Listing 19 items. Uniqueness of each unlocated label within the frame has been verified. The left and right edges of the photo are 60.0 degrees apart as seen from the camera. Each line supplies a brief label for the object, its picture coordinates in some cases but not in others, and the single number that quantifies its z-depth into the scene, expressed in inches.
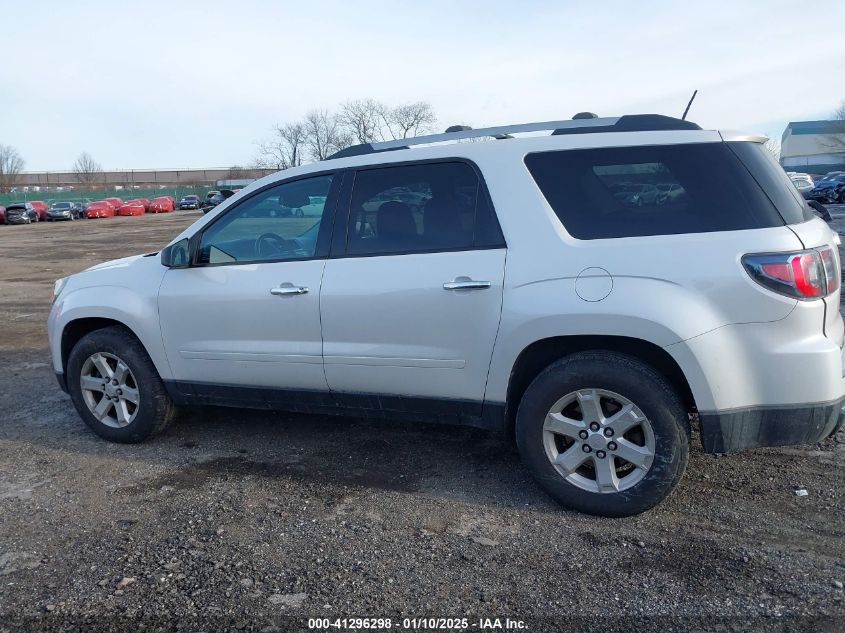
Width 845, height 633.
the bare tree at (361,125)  2481.1
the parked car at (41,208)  1971.0
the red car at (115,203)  2217.0
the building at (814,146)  3383.4
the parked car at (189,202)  2514.8
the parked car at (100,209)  2080.5
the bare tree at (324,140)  2531.0
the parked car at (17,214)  1813.5
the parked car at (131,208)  2235.5
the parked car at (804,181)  1216.0
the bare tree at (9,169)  3648.6
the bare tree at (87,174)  4421.8
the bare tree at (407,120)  2495.1
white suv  133.0
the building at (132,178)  4291.3
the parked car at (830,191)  1320.1
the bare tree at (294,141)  2696.9
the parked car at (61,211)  1946.4
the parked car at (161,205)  2412.6
